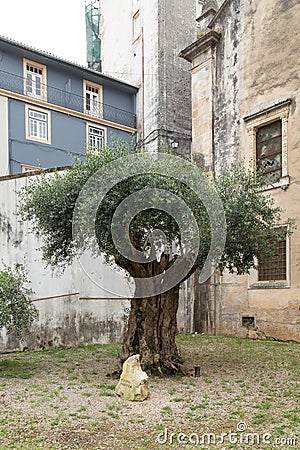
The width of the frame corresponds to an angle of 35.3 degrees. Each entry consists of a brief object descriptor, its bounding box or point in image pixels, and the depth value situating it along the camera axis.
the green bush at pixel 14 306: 9.14
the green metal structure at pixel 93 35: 31.67
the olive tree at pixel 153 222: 8.16
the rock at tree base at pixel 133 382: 7.17
